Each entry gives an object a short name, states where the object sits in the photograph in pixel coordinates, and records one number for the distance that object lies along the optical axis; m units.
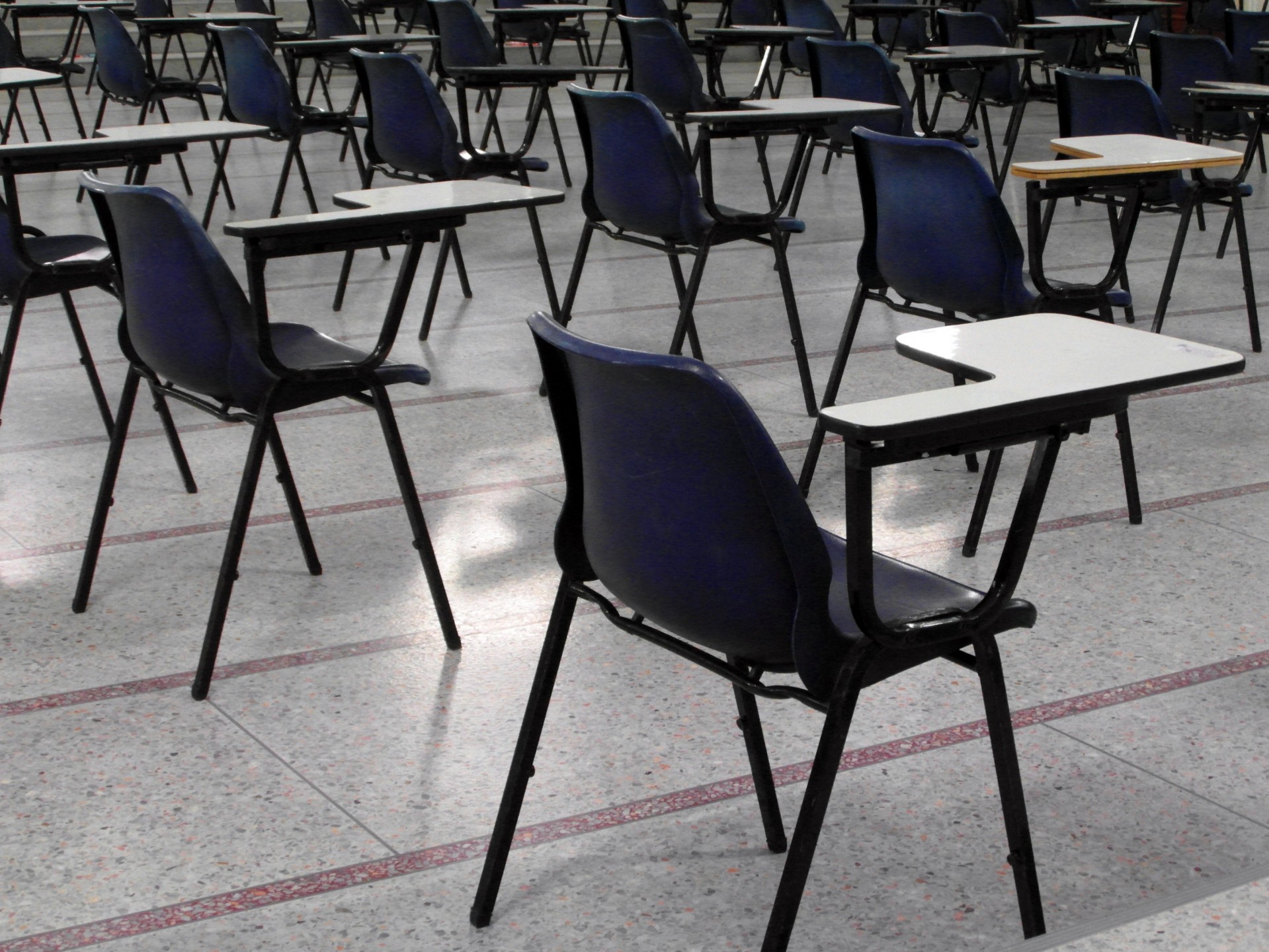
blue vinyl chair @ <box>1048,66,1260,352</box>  4.36
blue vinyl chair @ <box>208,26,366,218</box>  5.70
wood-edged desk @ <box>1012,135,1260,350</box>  3.07
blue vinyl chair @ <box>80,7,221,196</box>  6.71
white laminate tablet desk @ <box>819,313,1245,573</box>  1.36
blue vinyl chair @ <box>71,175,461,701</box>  2.33
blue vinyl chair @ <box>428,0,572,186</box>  7.15
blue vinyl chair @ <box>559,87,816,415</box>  3.73
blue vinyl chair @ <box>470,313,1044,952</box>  1.40
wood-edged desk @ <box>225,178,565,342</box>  2.31
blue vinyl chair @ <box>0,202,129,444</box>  3.25
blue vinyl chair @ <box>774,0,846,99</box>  8.20
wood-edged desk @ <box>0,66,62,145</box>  4.45
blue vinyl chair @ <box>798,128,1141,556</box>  2.99
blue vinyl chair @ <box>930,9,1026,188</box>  7.30
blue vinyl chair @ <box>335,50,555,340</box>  4.64
